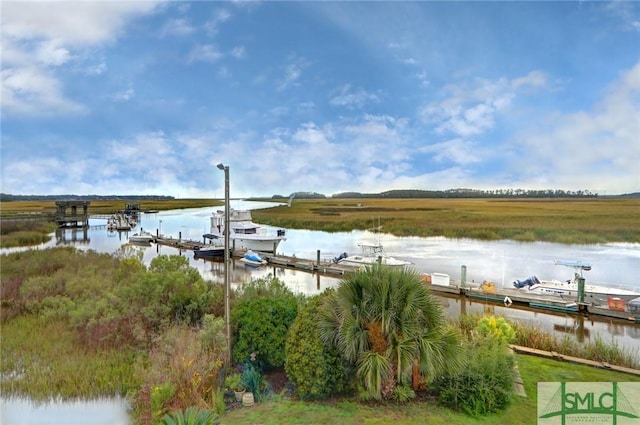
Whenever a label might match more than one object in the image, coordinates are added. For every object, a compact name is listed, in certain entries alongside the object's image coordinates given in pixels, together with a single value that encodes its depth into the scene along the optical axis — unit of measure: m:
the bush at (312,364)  4.86
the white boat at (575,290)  13.98
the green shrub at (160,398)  4.63
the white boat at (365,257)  21.61
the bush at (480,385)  4.82
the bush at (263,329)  5.83
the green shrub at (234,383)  5.27
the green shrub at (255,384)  5.16
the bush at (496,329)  6.89
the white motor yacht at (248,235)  28.36
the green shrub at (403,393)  4.85
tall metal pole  5.88
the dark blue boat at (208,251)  28.23
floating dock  13.22
